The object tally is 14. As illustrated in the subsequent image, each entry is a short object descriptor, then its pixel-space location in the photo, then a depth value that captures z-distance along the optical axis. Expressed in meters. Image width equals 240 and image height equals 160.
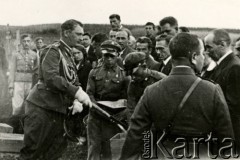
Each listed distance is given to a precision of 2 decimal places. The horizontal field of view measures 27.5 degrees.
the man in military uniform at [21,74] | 10.71
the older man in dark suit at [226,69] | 5.42
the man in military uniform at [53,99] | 5.57
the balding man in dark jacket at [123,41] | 8.29
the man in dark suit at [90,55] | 8.97
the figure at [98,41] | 8.36
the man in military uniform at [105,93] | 6.78
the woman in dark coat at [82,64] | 8.48
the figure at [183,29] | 7.68
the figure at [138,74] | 5.94
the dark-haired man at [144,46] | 7.47
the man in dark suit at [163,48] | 6.84
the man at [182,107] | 3.58
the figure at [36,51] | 10.70
